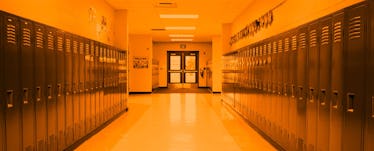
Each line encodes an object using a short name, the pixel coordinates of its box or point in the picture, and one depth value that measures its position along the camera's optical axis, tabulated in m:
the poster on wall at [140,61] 14.63
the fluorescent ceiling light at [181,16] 9.45
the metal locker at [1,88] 2.55
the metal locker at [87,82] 4.89
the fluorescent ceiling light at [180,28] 12.46
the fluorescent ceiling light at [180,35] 15.06
